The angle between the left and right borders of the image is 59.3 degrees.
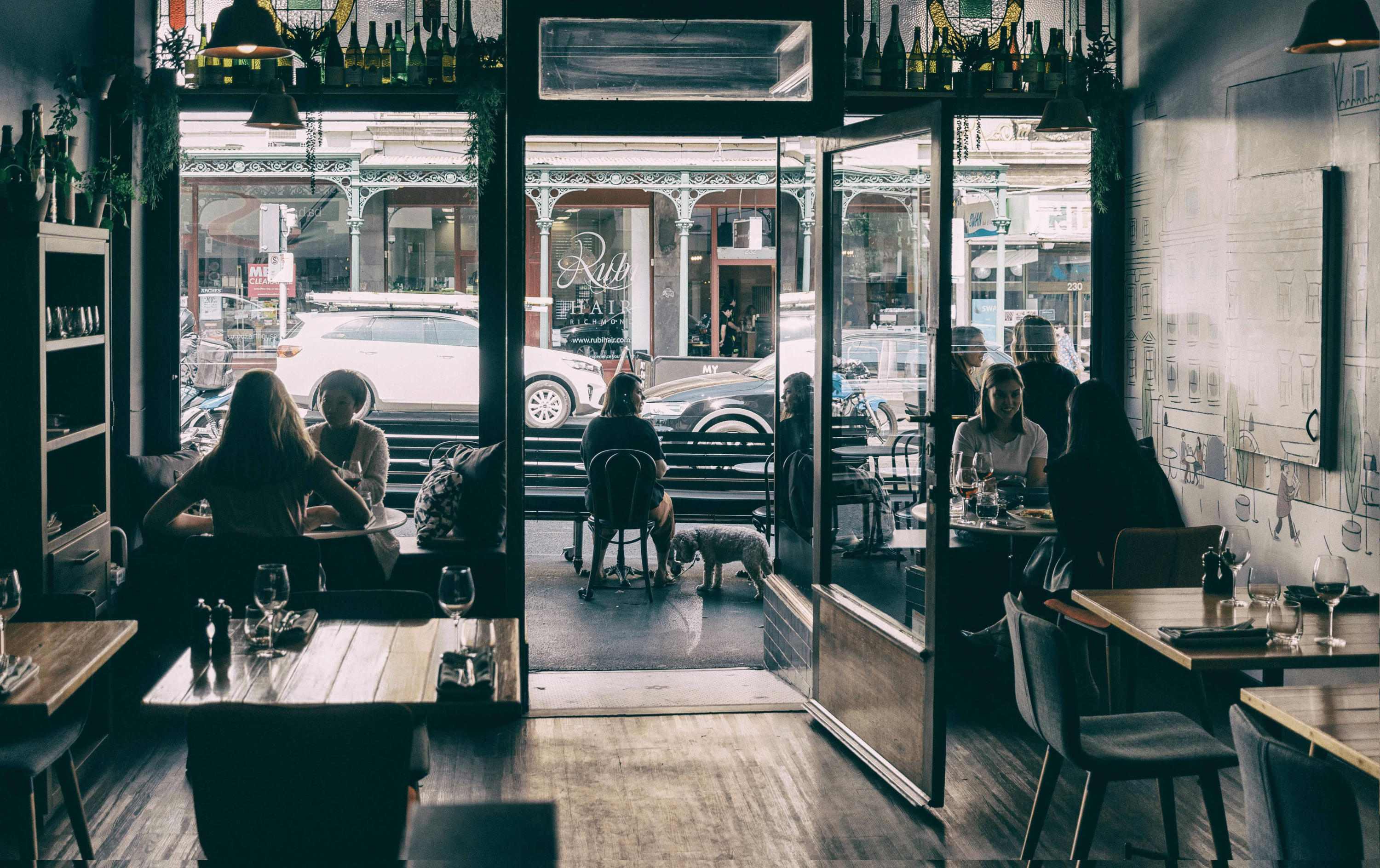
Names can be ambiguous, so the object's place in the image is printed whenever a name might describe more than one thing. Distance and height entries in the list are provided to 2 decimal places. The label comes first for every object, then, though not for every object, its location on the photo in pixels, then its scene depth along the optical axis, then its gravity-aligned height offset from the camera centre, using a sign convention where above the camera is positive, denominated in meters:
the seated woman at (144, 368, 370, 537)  3.76 -0.33
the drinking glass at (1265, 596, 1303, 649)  2.89 -0.60
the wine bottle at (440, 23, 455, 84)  5.42 +1.38
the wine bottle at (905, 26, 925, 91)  5.59 +1.41
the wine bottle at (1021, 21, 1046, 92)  5.66 +1.41
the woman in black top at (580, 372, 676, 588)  6.42 -0.32
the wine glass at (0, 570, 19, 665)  2.76 -0.51
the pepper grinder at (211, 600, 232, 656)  2.78 -0.60
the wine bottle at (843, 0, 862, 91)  5.49 +1.45
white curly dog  6.29 -0.94
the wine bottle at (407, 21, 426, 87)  5.41 +1.38
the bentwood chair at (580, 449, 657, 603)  6.21 -0.62
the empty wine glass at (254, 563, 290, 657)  2.86 -0.51
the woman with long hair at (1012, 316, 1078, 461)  5.83 -0.04
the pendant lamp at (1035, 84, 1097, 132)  5.22 +1.11
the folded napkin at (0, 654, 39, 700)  2.51 -0.64
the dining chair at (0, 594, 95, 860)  2.77 -0.89
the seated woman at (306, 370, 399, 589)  5.04 -0.29
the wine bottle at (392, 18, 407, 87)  5.41 +1.40
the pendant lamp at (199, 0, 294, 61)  3.91 +1.10
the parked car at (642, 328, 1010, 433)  9.99 -0.25
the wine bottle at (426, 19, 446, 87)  5.39 +1.40
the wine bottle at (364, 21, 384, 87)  5.42 +1.39
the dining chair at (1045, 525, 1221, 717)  3.87 -0.61
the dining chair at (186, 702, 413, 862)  2.03 -0.69
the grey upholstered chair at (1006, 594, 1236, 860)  2.75 -0.88
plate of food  4.55 -0.56
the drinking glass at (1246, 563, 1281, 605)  3.00 -0.55
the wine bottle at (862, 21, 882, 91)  5.54 +1.39
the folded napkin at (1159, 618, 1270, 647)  2.90 -0.64
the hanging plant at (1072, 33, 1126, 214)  5.61 +1.24
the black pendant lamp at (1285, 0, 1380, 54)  3.51 +1.00
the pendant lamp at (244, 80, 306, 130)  5.08 +1.09
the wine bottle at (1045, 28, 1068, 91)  5.67 +1.47
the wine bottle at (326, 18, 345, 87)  5.41 +1.39
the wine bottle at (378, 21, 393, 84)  5.44 +1.40
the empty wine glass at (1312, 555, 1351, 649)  2.92 -0.55
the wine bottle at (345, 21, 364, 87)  5.42 +1.40
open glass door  3.54 -0.24
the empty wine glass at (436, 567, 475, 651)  2.80 -0.51
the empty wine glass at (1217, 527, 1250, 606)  3.42 -0.63
